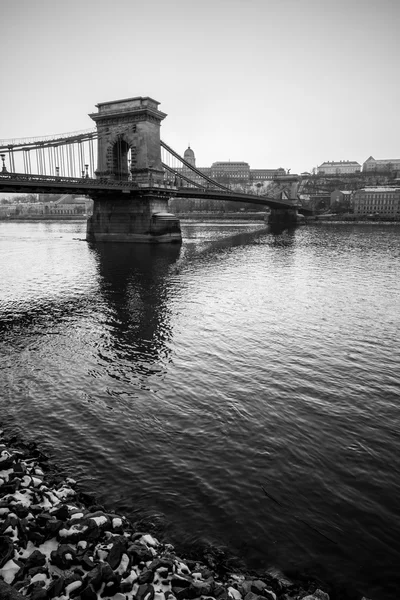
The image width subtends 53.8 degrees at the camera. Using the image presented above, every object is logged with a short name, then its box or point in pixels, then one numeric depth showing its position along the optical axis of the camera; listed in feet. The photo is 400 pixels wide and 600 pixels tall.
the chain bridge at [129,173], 179.11
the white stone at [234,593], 18.62
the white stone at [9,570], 17.52
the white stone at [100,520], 22.50
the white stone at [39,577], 17.70
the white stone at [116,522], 23.12
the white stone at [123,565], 19.02
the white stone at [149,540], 22.17
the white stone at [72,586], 17.32
